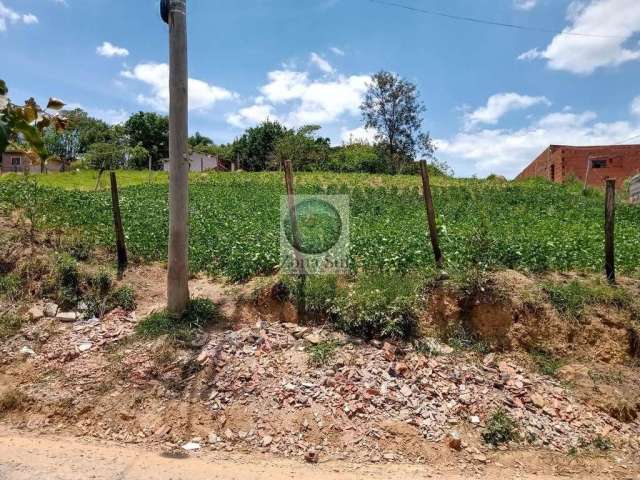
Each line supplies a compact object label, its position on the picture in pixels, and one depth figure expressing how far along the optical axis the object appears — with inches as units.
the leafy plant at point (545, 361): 202.8
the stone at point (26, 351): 199.5
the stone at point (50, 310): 223.9
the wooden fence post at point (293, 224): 241.8
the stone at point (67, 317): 221.1
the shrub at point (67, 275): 239.3
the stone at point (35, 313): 220.4
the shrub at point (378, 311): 205.9
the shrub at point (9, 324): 211.3
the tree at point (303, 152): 1298.0
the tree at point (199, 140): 2037.2
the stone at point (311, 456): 150.6
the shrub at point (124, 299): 231.5
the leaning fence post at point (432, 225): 247.6
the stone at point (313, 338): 202.1
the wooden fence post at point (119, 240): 261.0
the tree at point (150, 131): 1750.7
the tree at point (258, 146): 1675.7
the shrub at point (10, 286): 233.3
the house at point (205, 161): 1685.5
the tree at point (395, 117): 1441.9
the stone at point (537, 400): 182.4
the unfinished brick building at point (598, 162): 989.2
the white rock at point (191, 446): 154.3
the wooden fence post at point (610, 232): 244.5
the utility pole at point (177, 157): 208.7
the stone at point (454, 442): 160.1
